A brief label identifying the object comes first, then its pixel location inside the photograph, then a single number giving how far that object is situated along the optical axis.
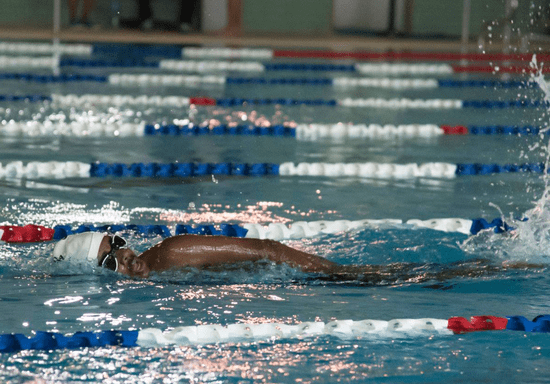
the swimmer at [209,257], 6.79
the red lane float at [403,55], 23.89
